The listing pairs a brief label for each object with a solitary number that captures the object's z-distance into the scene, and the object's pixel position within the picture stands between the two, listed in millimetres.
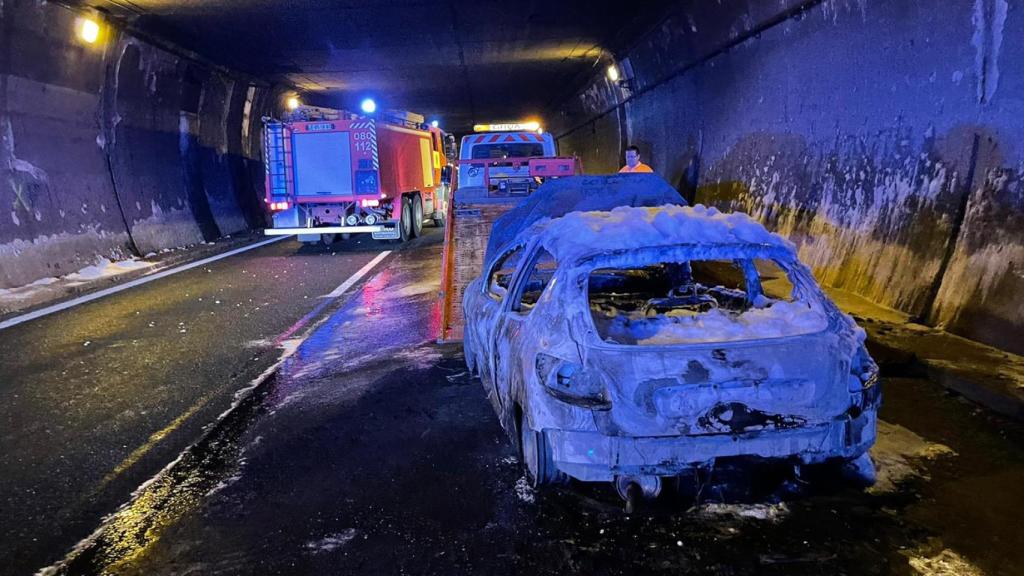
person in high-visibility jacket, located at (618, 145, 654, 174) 9625
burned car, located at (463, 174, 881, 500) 3275
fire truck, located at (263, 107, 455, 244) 15555
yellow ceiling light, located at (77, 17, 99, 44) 12078
